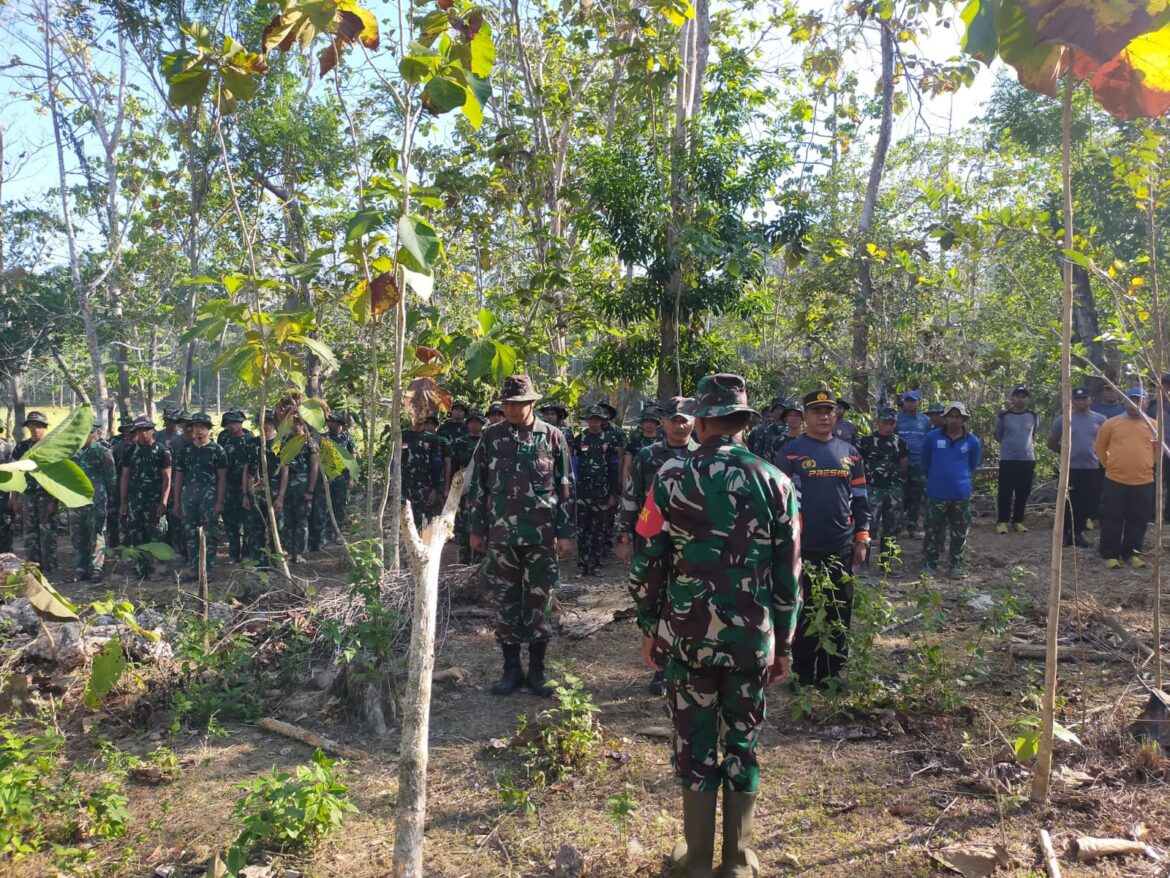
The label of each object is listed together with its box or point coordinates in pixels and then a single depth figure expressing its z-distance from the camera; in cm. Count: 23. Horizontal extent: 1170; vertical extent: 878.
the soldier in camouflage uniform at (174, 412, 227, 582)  902
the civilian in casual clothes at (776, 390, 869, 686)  470
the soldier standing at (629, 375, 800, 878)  297
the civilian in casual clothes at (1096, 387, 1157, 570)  750
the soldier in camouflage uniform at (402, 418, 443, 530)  982
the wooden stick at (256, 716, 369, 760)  420
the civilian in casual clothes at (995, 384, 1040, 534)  930
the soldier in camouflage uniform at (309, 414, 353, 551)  1023
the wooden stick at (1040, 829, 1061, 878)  283
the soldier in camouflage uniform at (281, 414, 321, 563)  983
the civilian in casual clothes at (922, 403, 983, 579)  765
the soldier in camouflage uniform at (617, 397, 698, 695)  482
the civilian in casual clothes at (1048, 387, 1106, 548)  866
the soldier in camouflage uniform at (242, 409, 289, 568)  916
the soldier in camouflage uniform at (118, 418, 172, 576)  903
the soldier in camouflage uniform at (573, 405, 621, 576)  891
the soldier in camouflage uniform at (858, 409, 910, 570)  863
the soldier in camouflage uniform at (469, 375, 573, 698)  489
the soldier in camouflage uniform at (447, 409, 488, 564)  893
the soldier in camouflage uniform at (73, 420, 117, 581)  870
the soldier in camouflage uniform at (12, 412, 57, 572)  868
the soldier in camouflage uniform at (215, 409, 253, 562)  923
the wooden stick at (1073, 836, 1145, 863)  297
